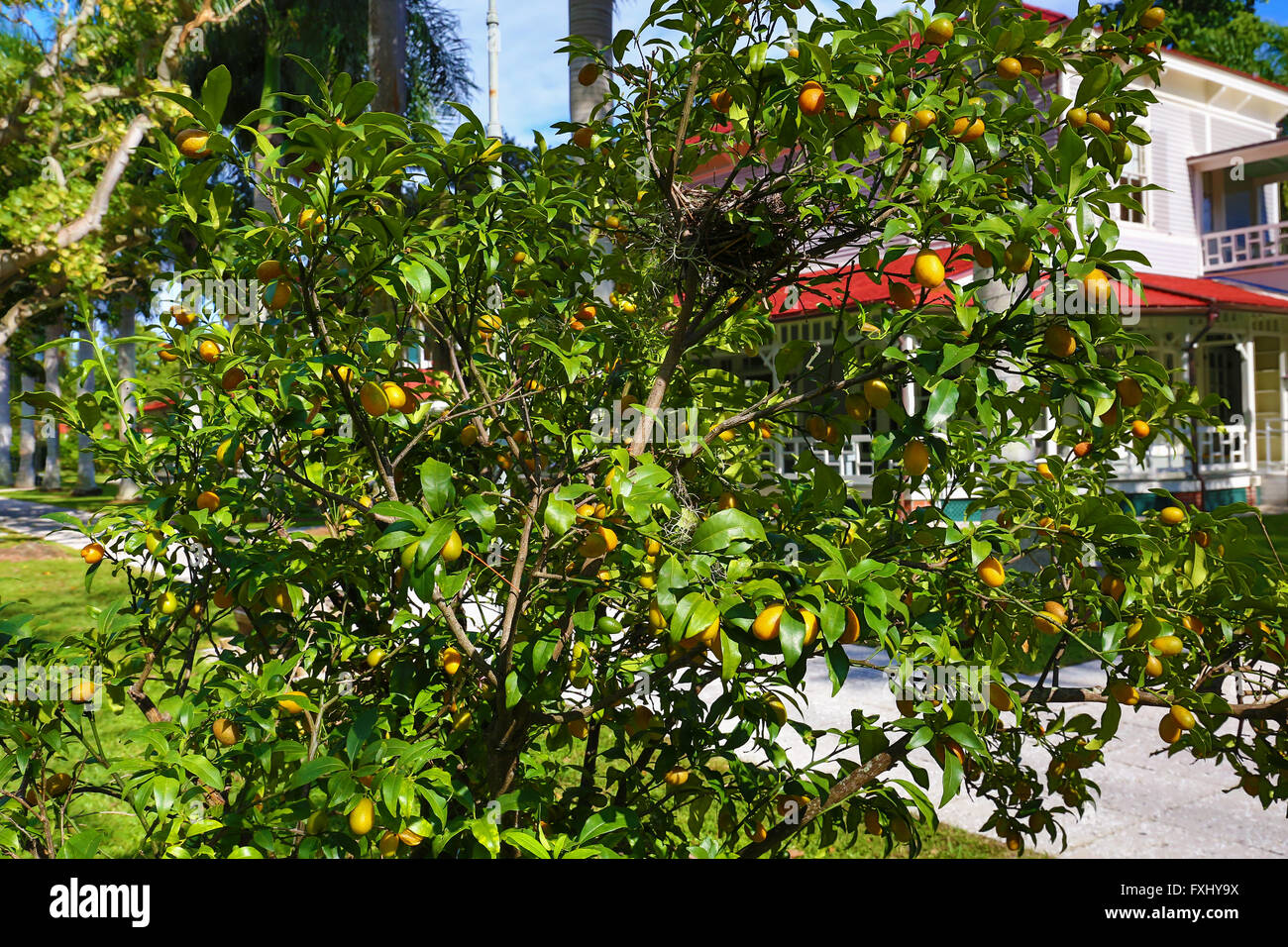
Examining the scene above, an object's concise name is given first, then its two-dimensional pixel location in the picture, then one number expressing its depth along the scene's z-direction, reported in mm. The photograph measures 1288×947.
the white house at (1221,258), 15234
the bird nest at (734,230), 2145
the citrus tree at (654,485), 1672
